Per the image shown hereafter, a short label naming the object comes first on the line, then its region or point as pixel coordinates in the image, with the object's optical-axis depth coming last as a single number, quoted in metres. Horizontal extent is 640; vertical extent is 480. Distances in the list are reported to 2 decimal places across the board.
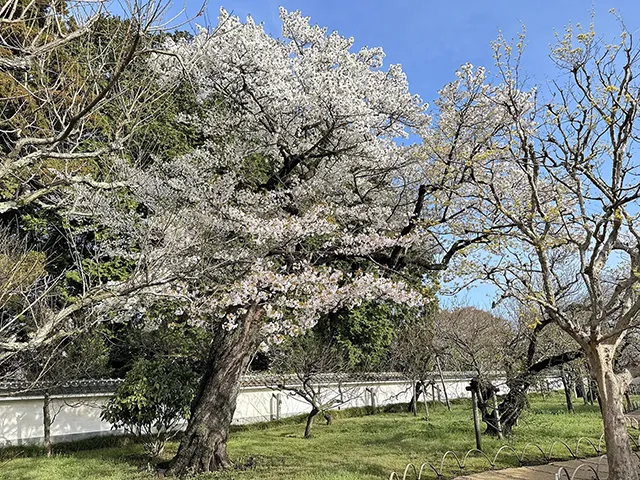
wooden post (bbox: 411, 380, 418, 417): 16.15
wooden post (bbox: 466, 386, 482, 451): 7.94
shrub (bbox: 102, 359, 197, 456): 8.42
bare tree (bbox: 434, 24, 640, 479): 5.51
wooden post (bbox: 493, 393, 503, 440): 9.30
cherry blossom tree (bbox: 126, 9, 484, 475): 7.14
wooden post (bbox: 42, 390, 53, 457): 9.17
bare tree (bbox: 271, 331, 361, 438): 12.37
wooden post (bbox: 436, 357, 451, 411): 16.10
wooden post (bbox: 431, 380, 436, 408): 17.61
